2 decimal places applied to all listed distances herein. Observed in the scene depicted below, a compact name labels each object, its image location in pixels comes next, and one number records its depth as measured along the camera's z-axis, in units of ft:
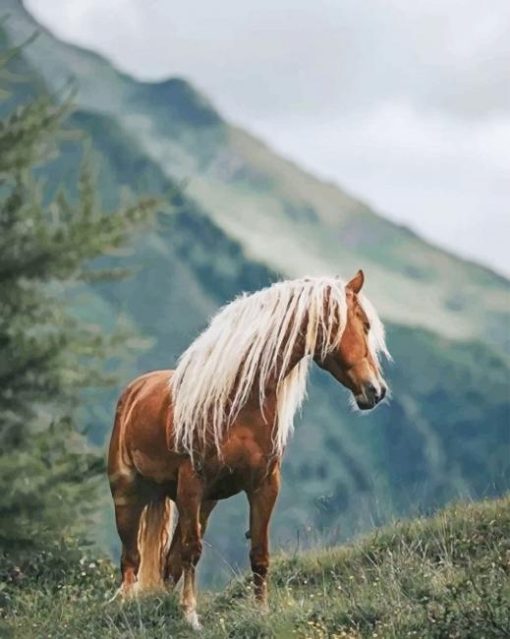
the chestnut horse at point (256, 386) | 50.80
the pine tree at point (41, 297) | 67.31
